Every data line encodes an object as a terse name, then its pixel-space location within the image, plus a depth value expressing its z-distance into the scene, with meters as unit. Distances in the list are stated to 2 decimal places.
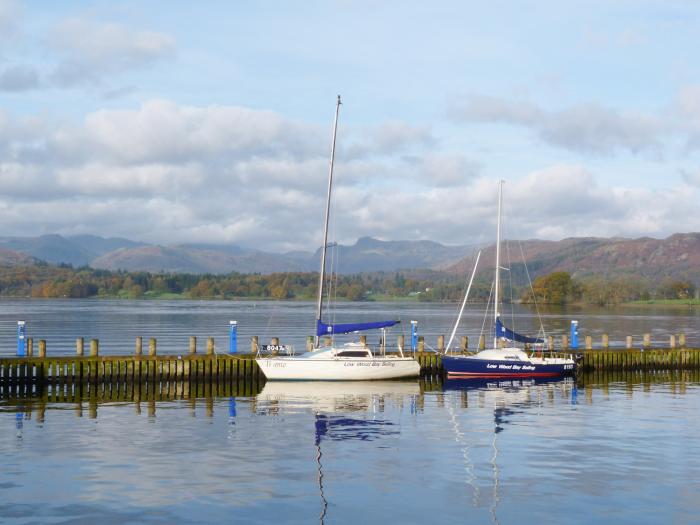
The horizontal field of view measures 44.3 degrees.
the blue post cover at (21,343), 59.20
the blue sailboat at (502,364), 61.81
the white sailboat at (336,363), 56.34
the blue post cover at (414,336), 66.24
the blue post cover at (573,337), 72.24
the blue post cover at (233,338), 61.69
